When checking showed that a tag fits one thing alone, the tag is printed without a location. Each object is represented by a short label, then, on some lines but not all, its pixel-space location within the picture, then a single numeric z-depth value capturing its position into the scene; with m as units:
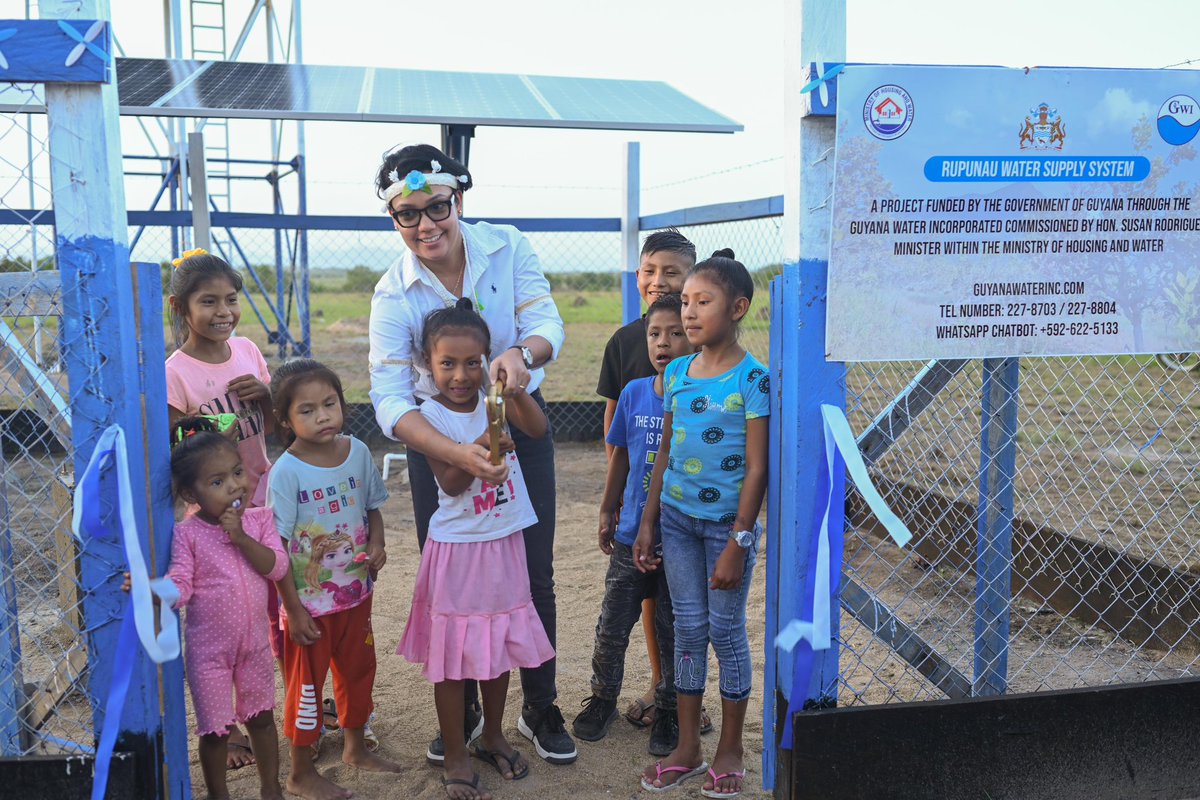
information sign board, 2.53
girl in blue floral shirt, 2.92
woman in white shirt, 2.92
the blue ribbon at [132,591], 2.24
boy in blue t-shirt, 3.29
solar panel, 6.27
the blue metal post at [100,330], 2.38
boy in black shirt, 3.56
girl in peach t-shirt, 3.21
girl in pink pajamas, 2.70
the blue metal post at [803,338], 2.53
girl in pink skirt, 2.95
